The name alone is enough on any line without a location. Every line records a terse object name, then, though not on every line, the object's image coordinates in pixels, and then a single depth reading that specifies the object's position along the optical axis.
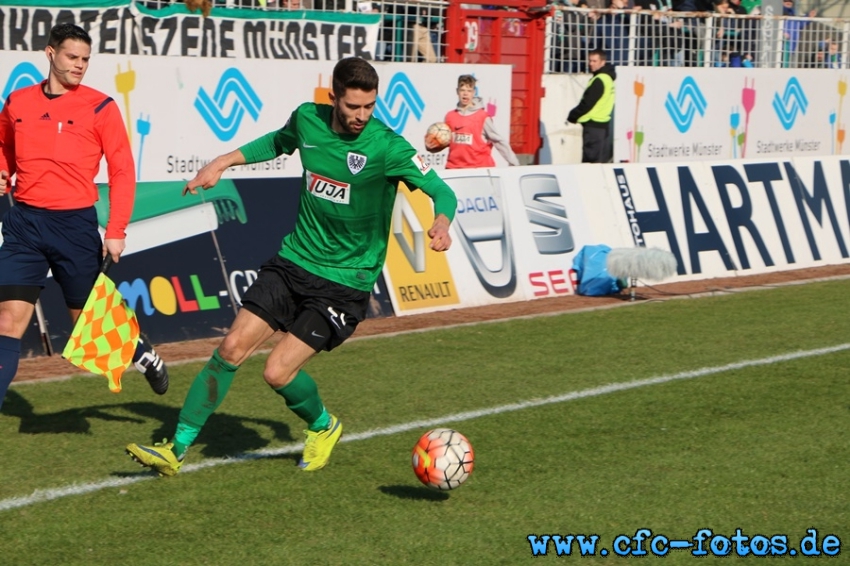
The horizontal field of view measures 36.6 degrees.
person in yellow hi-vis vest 18.84
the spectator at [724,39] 22.72
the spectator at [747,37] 23.20
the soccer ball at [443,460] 6.23
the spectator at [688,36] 22.06
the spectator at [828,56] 25.19
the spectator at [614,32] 20.83
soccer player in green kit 6.55
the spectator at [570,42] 20.42
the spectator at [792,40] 24.31
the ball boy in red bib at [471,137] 15.44
